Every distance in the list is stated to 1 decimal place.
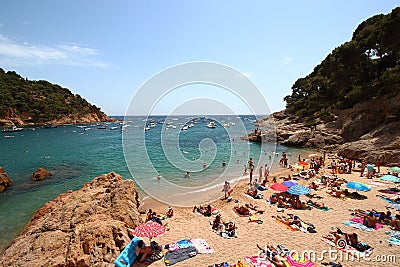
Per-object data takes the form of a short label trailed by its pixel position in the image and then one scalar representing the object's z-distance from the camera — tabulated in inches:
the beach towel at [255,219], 387.6
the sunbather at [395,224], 337.9
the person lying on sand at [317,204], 440.0
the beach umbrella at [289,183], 524.2
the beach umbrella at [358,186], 474.6
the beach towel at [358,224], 343.7
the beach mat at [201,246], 298.0
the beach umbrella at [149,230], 277.7
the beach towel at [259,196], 525.7
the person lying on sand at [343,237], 294.8
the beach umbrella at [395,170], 566.3
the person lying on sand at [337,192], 496.4
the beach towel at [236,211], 420.8
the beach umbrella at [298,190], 456.4
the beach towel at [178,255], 279.1
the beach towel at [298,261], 253.1
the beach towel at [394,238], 299.5
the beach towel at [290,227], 348.8
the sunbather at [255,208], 432.8
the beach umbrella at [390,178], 514.9
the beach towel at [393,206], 419.4
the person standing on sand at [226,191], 541.1
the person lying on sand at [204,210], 436.1
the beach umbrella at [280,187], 490.8
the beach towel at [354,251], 274.7
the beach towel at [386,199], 456.8
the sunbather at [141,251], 278.1
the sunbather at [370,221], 346.3
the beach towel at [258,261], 261.9
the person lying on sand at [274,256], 259.6
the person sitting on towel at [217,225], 361.1
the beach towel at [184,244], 304.0
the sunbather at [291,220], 365.2
